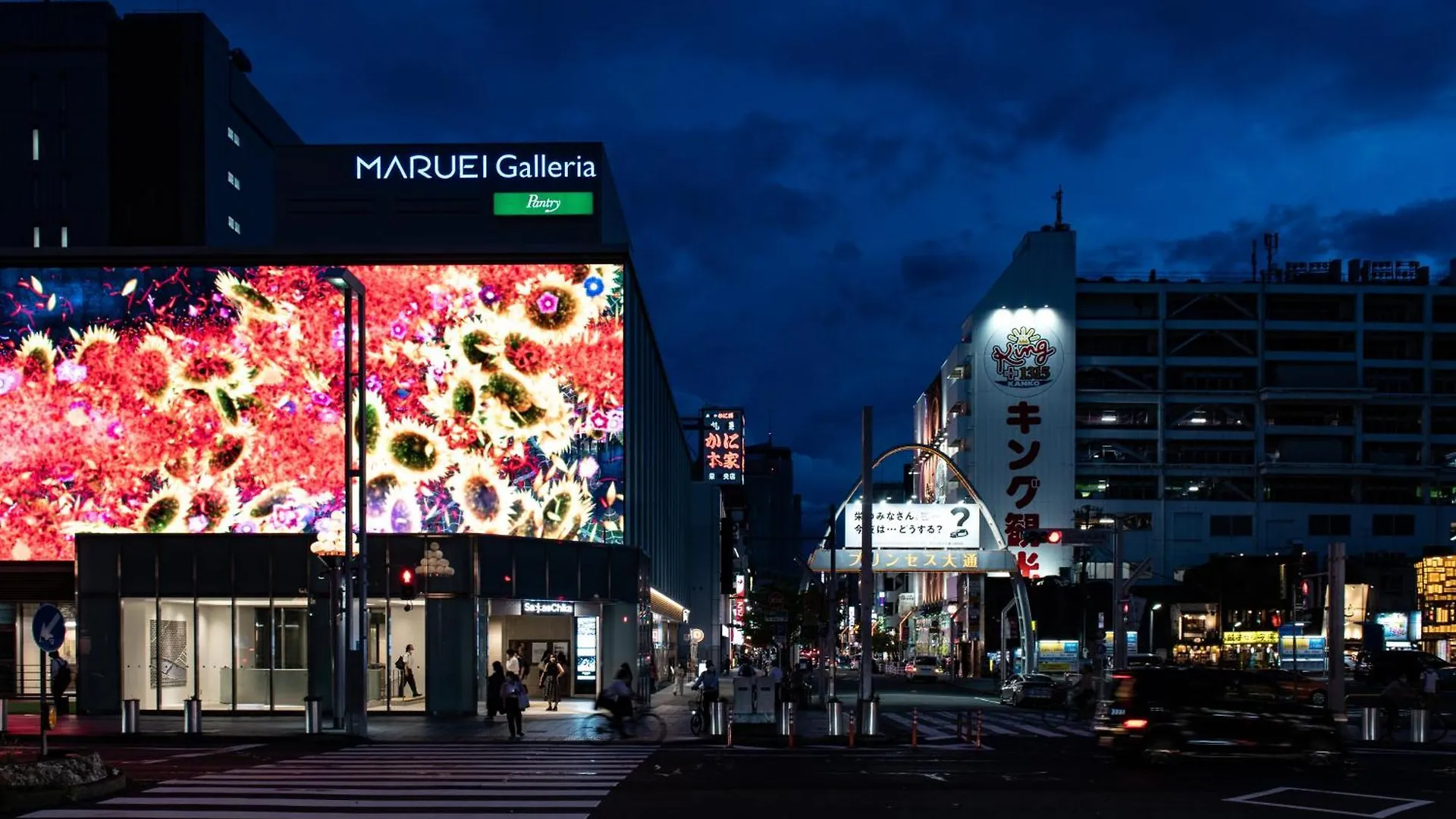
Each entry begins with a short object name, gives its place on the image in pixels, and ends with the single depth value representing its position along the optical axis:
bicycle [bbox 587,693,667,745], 33.12
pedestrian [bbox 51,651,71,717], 40.62
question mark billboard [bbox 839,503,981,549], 65.00
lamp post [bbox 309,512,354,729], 33.31
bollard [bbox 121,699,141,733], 33.16
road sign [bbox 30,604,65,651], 25.59
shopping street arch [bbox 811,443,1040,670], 62.09
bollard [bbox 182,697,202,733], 33.50
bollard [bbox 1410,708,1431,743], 34.00
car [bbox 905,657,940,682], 86.38
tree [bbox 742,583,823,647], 50.81
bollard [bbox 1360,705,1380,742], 34.16
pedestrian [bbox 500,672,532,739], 32.91
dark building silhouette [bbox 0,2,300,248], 100.00
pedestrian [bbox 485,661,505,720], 35.75
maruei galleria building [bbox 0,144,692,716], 45.06
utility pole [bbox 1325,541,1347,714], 35.81
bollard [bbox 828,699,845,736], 33.38
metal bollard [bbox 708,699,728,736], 33.47
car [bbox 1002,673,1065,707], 54.03
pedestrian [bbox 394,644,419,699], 43.94
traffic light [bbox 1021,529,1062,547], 50.44
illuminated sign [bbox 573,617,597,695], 48.38
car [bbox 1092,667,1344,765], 25.89
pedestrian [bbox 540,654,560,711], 42.69
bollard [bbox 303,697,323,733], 32.94
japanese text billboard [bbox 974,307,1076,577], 107.44
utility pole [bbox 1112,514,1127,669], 49.66
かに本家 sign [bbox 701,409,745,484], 153.38
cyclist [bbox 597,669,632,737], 33.34
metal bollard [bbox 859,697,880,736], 32.94
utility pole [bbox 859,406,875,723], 34.97
